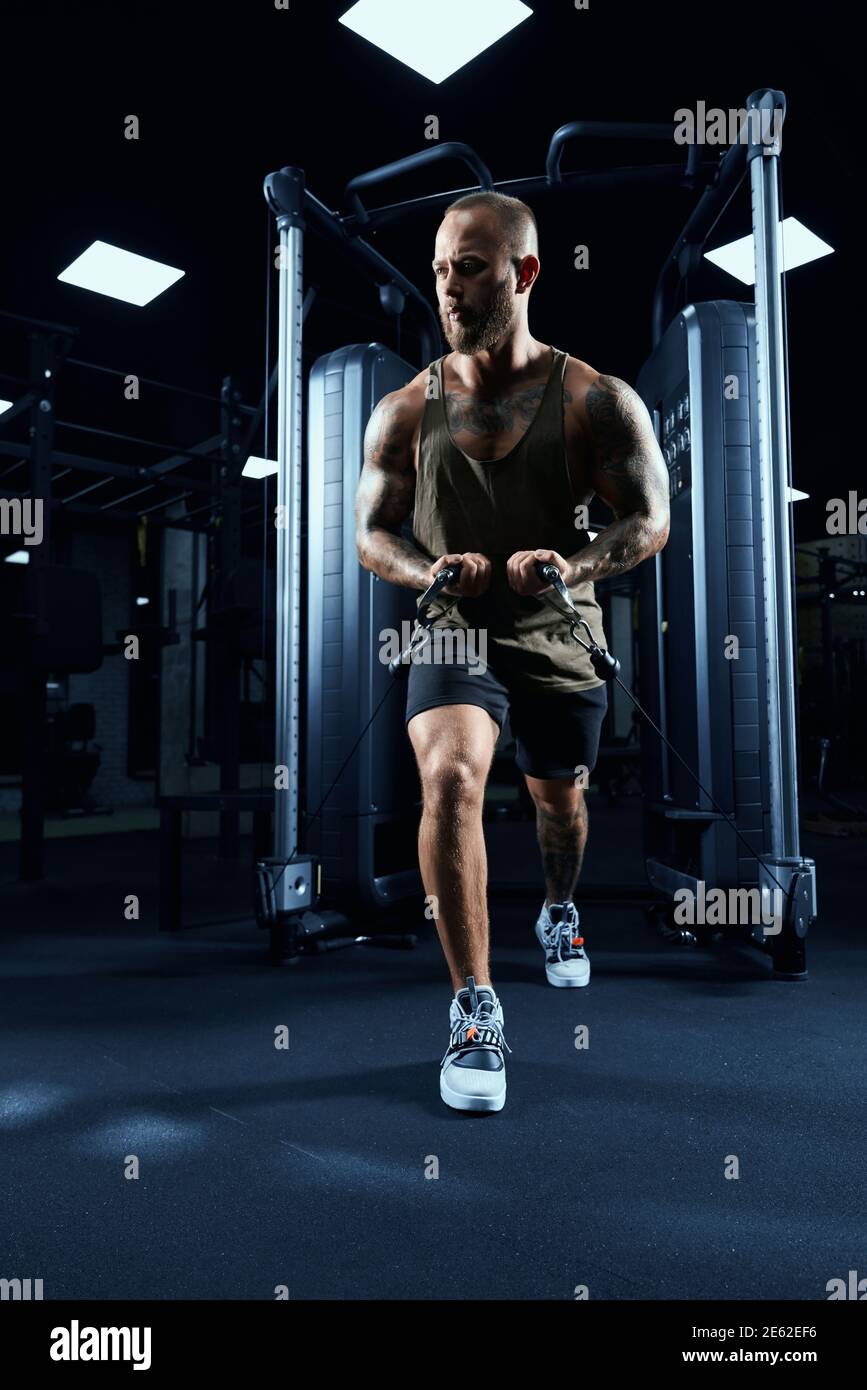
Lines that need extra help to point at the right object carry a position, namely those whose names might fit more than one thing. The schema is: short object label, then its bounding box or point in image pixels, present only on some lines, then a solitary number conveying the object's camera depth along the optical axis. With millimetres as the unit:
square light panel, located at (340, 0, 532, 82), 2660
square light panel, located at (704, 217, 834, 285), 4012
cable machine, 1955
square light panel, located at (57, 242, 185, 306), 4066
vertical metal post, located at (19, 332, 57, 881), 3623
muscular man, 1396
